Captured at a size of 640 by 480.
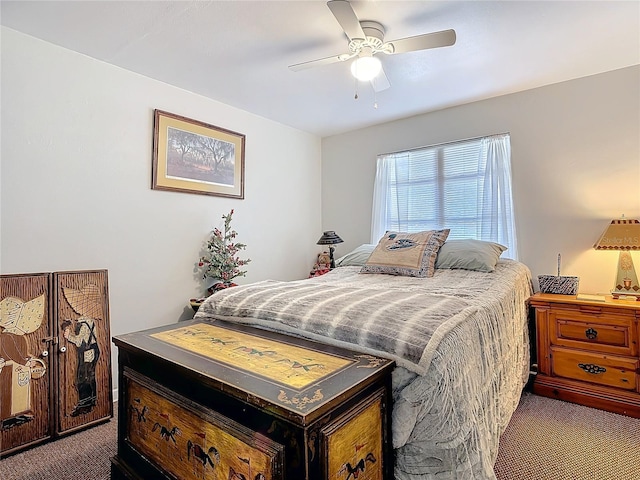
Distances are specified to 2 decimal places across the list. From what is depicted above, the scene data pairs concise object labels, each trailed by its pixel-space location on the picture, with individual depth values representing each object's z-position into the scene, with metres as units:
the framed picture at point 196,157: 2.83
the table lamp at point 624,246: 2.39
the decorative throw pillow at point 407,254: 2.74
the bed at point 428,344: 1.19
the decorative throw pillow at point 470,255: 2.66
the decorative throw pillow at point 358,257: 3.31
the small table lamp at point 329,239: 3.74
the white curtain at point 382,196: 3.81
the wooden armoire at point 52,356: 1.90
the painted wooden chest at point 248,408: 0.96
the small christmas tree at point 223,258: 3.02
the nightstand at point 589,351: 2.21
